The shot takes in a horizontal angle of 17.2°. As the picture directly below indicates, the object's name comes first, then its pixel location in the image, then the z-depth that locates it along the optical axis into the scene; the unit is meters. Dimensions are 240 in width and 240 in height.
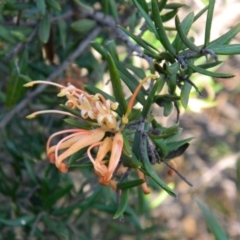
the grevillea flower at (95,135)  0.30
